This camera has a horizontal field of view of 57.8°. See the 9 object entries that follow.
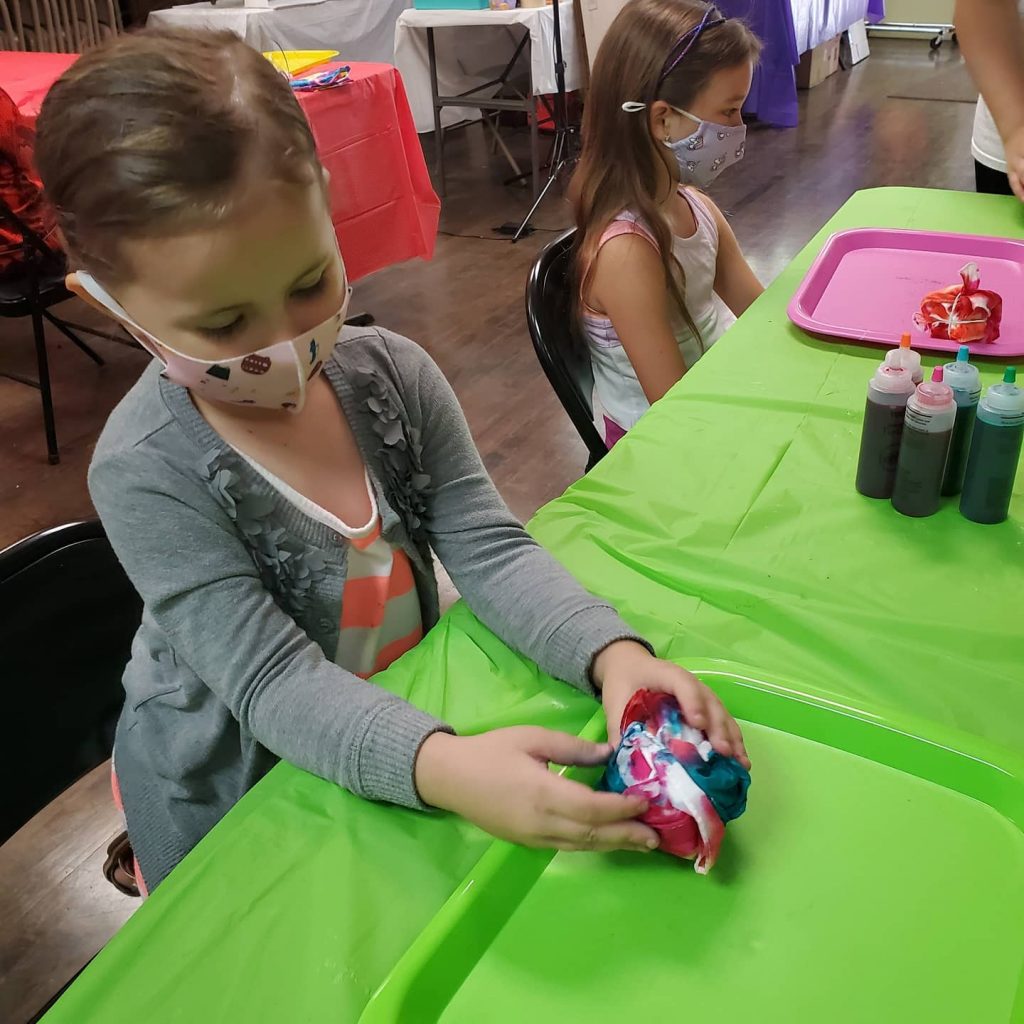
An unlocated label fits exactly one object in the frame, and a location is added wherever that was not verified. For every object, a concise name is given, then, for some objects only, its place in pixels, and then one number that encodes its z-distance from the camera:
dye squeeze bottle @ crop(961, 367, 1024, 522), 0.82
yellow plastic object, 2.76
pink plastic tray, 1.18
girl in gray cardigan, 0.58
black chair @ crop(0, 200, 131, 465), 2.20
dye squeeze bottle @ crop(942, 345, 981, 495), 0.87
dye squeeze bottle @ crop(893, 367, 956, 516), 0.83
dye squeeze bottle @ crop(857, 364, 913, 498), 0.87
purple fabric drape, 4.52
